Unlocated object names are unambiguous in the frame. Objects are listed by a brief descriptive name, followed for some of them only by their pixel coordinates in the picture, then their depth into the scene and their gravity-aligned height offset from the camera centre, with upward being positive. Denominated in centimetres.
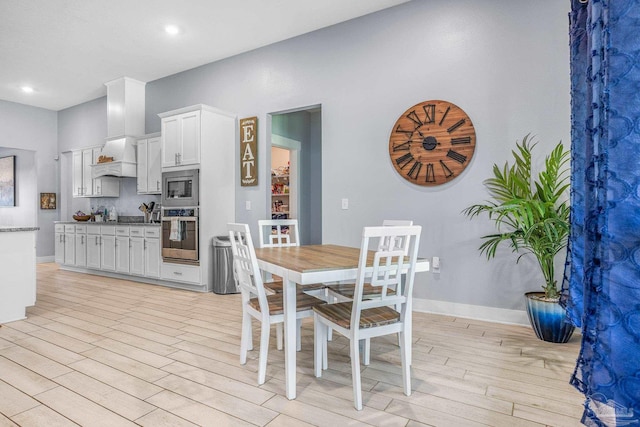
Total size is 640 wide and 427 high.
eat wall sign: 487 +78
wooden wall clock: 349 +66
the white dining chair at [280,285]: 263 -58
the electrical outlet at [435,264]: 361 -56
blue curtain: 85 -5
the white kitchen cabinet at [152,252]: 507 -62
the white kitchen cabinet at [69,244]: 621 -63
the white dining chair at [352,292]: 236 -58
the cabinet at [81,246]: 603 -64
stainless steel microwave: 471 +28
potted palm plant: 273 -8
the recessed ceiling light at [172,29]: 425 +215
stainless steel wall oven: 468 -36
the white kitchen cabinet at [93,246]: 581 -62
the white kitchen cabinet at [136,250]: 524 -61
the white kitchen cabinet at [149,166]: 539 +65
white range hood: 570 +136
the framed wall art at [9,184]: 725 +49
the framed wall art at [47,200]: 737 +16
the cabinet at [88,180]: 630 +50
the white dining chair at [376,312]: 183 -59
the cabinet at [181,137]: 470 +96
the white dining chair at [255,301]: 206 -58
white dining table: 183 -34
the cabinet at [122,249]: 543 -62
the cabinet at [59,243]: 642 -63
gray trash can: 454 -78
